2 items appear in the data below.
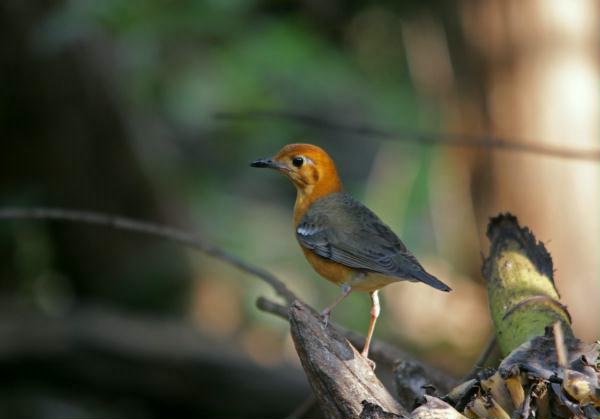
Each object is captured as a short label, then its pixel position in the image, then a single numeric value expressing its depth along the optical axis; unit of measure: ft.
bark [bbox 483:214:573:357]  17.98
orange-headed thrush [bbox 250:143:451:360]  25.35
